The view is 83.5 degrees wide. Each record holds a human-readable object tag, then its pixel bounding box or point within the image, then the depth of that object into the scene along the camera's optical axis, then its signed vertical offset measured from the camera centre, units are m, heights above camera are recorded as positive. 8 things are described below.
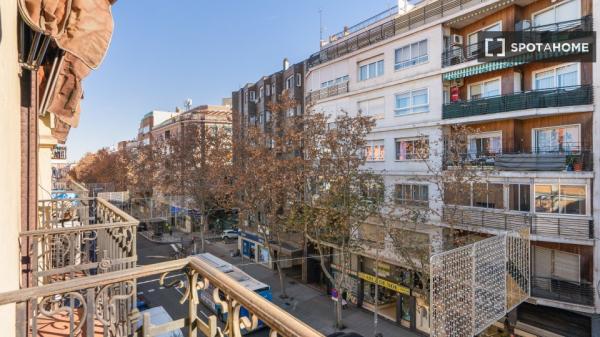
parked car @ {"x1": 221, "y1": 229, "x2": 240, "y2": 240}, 35.41 -6.75
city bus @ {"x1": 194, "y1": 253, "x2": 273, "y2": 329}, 17.45 -5.91
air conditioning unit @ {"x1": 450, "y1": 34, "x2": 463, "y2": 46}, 16.49 +6.44
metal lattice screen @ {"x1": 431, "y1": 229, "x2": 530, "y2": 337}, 8.77 -3.26
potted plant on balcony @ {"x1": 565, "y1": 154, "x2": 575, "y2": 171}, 12.82 +0.27
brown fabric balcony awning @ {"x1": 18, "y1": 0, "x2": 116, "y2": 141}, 2.60 +1.23
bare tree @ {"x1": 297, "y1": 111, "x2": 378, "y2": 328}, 16.55 -0.49
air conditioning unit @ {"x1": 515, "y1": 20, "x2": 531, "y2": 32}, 14.44 +6.23
